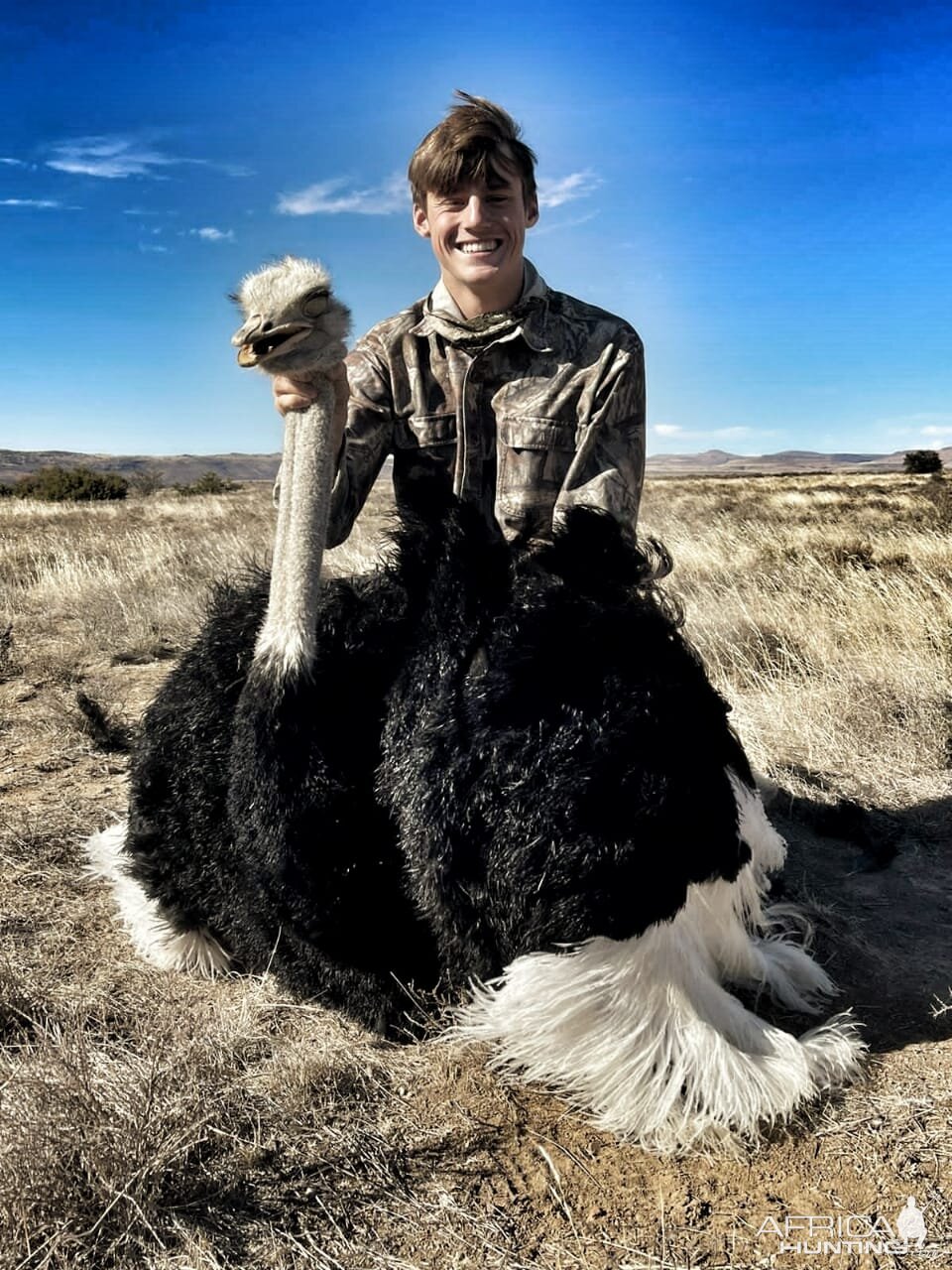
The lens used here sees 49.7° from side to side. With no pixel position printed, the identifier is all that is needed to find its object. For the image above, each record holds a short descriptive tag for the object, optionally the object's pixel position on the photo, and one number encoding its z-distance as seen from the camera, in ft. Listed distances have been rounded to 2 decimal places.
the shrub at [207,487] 104.65
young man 9.97
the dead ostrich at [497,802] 7.15
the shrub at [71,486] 89.35
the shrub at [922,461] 137.59
